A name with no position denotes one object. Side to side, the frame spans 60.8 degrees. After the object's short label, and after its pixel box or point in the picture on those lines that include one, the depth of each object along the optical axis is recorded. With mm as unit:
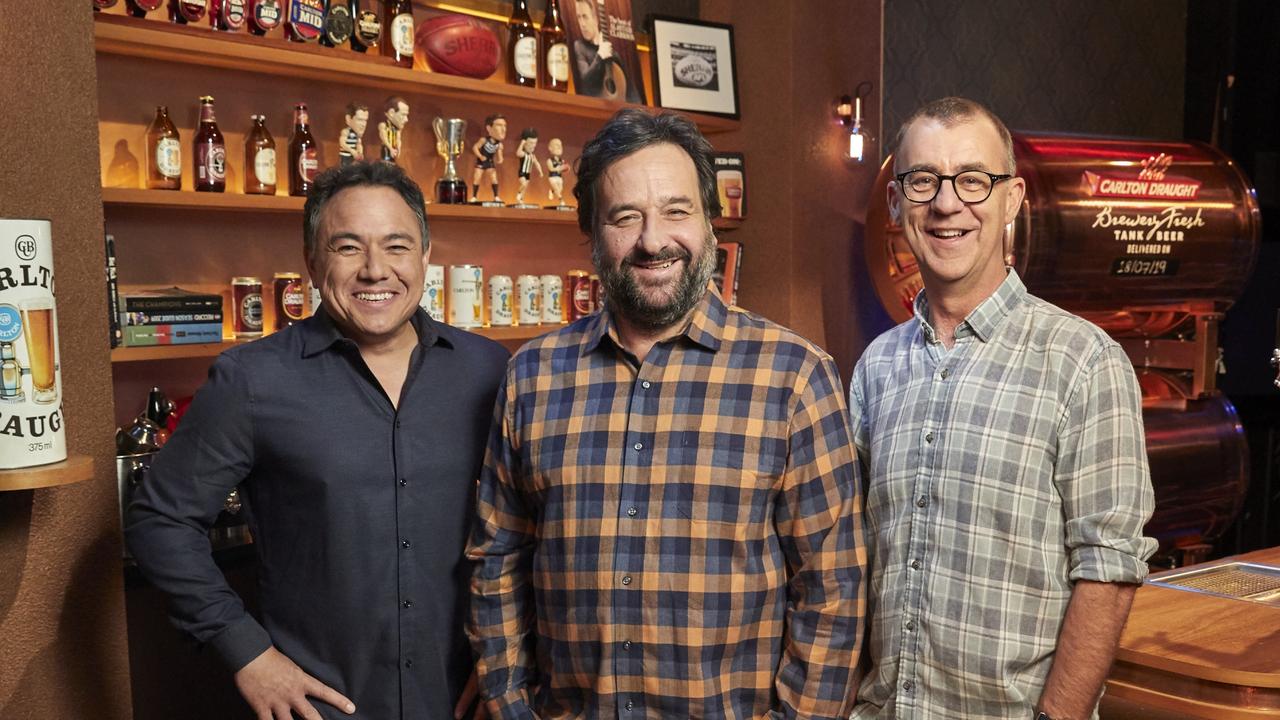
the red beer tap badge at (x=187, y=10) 2918
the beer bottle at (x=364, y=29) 3341
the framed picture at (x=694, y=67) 4309
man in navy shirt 1804
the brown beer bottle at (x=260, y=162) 3201
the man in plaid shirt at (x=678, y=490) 1533
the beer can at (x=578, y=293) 4031
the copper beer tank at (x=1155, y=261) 3973
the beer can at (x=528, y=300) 3861
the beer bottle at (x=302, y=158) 3291
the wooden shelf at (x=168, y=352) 2832
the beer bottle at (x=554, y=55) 3904
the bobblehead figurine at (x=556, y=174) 4027
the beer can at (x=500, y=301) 3764
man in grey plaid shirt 1538
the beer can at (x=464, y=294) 3633
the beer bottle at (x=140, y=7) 2854
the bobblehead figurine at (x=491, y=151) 3754
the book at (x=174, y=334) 2875
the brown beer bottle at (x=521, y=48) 3807
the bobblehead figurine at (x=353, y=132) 3367
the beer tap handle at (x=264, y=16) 3055
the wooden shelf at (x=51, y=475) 1666
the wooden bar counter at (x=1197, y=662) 1811
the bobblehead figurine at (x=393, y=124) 3494
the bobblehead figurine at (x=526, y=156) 3900
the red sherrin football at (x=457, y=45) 3527
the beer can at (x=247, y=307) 3139
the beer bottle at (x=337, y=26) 3238
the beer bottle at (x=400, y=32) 3428
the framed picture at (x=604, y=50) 3998
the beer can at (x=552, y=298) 3922
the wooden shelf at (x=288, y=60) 2803
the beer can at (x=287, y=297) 3240
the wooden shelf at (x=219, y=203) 2844
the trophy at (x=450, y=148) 3654
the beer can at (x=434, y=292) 3557
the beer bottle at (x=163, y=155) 2988
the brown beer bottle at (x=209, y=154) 3064
